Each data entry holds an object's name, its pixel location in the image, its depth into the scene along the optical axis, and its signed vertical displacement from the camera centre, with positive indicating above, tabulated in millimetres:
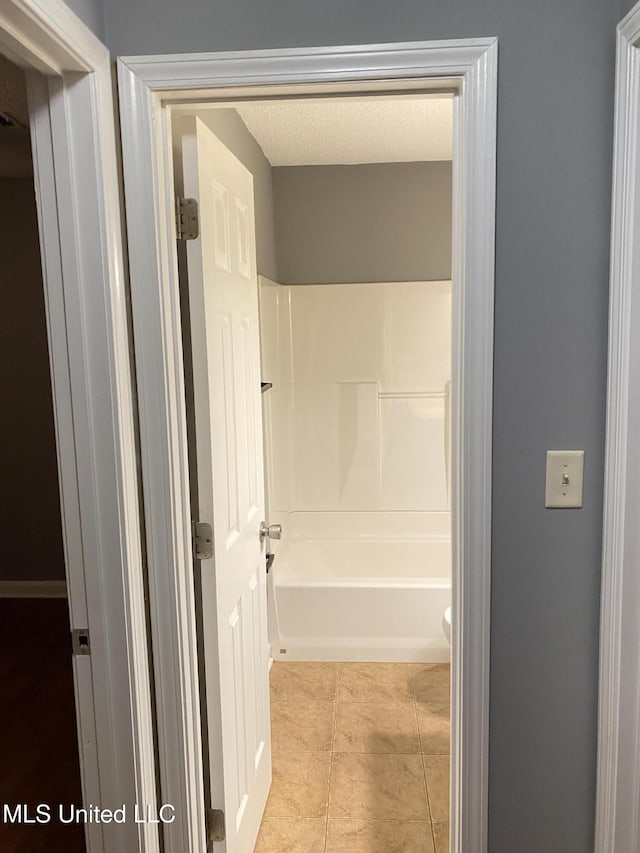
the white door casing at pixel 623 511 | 1298 -323
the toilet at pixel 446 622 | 2854 -1140
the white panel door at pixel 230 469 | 1631 -292
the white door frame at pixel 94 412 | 1270 -92
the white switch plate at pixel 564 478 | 1421 -262
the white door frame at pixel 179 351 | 1333 +43
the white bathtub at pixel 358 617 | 3252 -1258
